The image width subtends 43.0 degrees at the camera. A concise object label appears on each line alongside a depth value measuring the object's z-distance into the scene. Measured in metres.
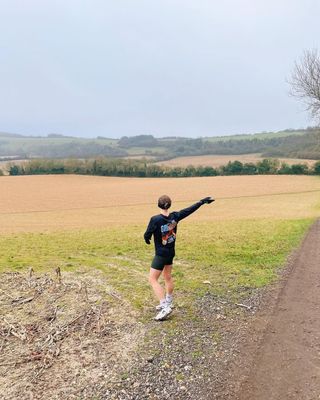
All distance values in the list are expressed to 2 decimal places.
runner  8.86
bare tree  36.78
